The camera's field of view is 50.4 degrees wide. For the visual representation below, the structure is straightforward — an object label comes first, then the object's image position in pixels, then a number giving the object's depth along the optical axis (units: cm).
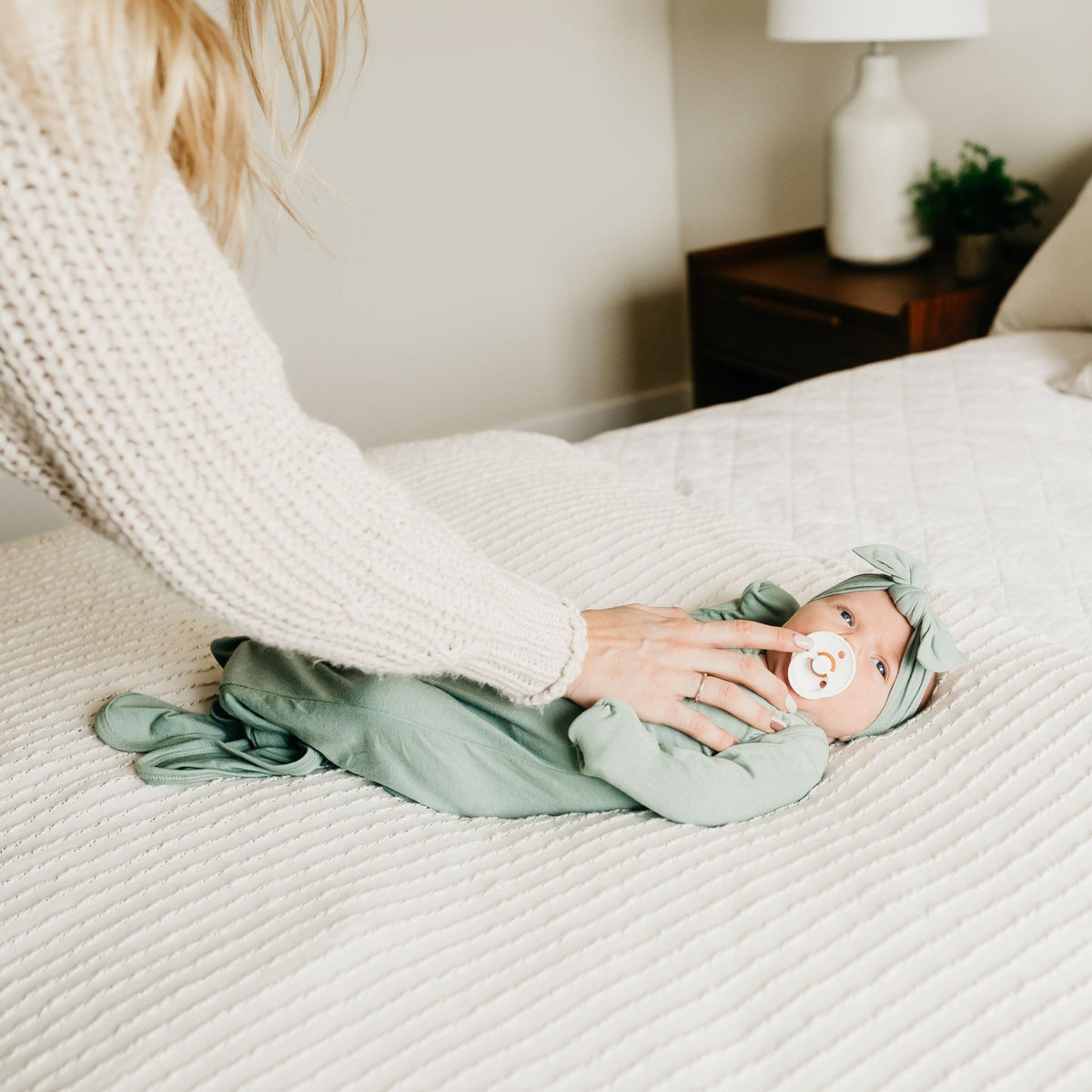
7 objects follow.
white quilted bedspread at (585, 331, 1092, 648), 134
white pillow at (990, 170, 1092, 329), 199
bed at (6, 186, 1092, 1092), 72
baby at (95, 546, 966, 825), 93
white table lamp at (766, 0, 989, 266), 220
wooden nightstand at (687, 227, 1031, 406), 229
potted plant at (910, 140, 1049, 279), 234
